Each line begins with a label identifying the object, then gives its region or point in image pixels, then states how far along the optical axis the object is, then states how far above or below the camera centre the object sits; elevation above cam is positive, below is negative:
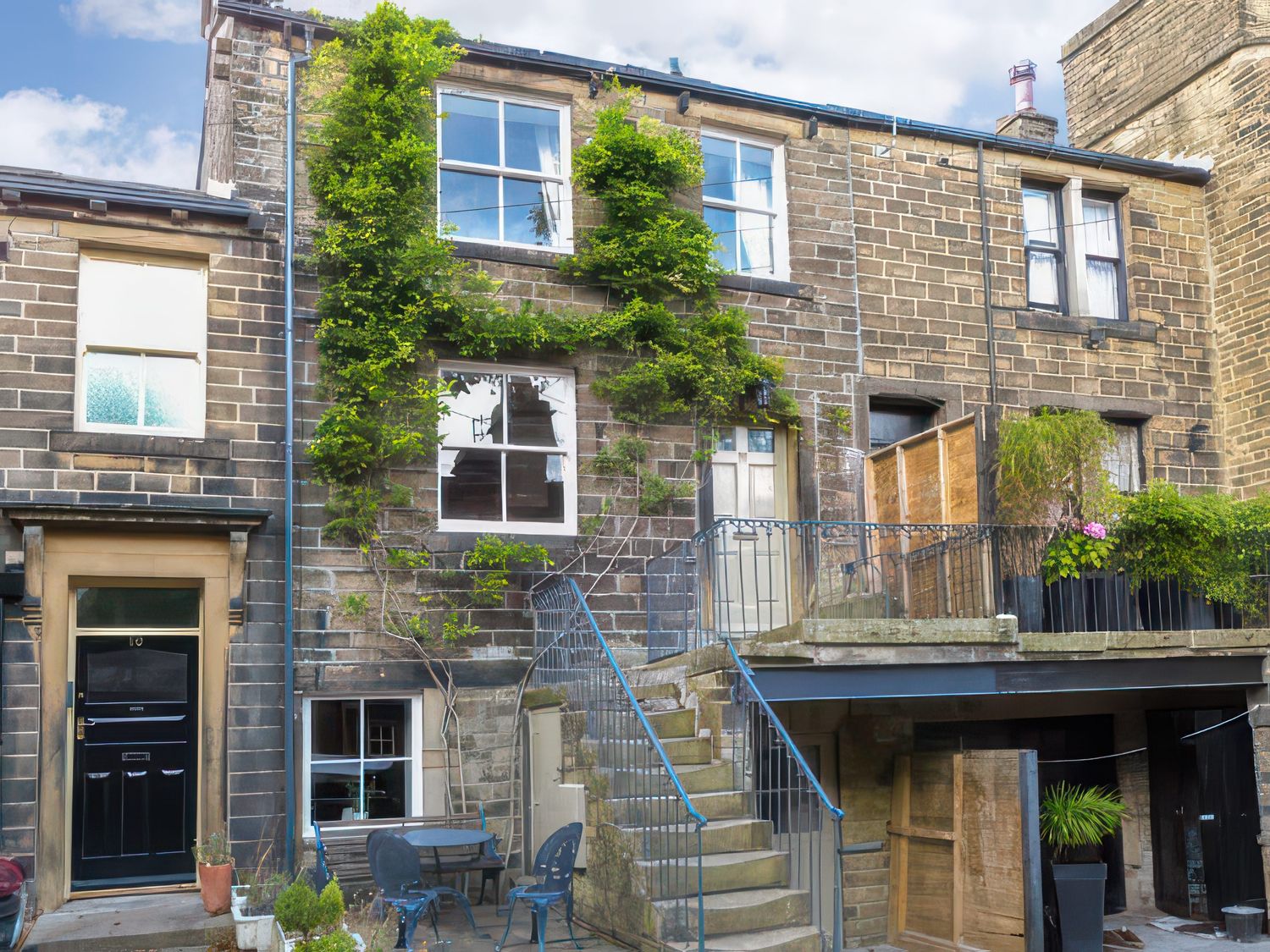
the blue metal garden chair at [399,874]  8.17 -1.47
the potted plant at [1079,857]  10.49 -1.88
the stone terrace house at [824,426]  10.71 +2.08
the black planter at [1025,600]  11.13 +0.28
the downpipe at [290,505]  10.16 +1.14
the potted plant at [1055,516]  11.31 +1.04
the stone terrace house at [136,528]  9.88 +0.94
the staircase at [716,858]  8.03 -1.43
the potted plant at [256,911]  8.61 -1.77
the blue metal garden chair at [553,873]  8.15 -1.48
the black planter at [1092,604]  11.45 +0.25
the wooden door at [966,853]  10.09 -1.81
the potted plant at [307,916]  7.75 -1.63
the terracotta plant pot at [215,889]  9.37 -1.73
